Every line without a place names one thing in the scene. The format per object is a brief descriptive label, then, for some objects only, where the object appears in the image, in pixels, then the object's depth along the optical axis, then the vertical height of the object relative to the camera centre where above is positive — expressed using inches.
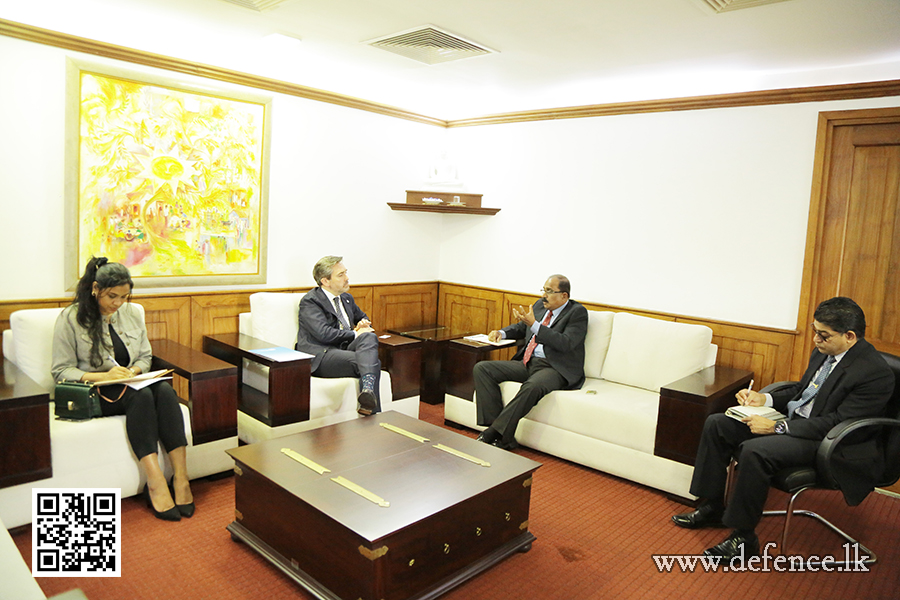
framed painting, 141.9 +14.5
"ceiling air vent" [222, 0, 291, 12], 128.3 +51.1
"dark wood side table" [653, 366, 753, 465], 130.1 -32.8
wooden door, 142.4 +12.6
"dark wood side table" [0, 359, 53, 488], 103.0 -36.8
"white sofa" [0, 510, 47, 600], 64.2 -40.2
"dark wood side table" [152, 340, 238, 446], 129.2 -34.7
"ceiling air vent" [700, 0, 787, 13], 112.3 +50.1
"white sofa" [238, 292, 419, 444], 148.6 -37.0
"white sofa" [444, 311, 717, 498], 140.5 -36.1
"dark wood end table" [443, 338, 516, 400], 171.2 -32.9
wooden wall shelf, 212.8 +17.0
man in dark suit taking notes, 108.7 -30.3
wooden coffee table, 87.9 -41.8
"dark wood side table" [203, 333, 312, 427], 140.8 -36.6
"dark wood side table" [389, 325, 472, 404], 198.2 -38.7
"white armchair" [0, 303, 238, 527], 108.9 -42.8
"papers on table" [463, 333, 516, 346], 179.9 -26.6
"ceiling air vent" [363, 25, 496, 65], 143.8 +52.2
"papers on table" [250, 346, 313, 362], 143.1 -28.2
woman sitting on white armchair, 117.1 -29.2
